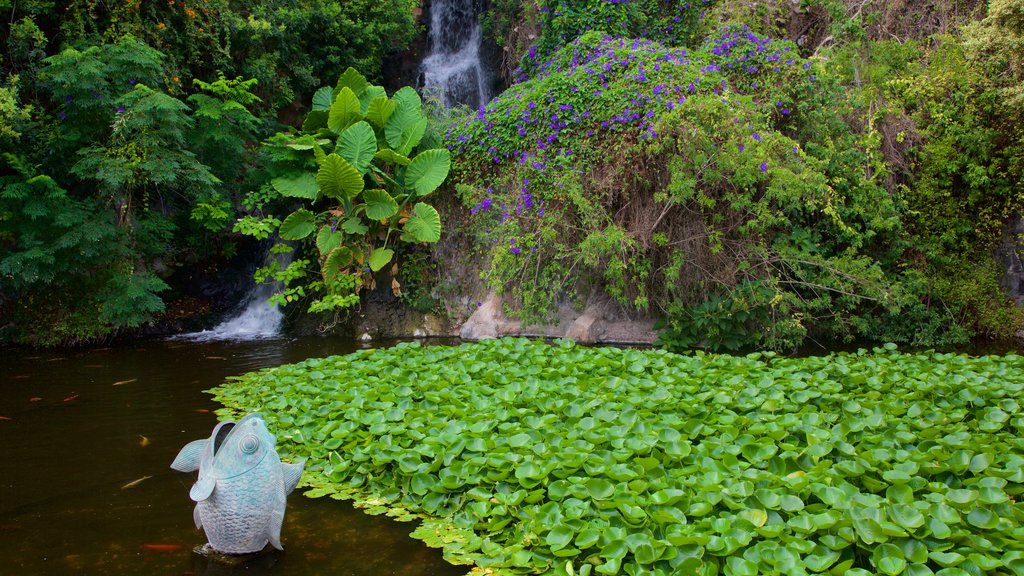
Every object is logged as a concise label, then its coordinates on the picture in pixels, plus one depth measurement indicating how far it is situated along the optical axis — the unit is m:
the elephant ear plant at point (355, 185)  8.70
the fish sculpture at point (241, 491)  2.95
